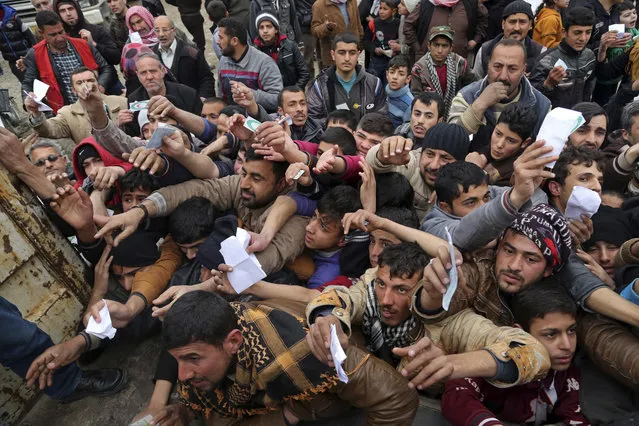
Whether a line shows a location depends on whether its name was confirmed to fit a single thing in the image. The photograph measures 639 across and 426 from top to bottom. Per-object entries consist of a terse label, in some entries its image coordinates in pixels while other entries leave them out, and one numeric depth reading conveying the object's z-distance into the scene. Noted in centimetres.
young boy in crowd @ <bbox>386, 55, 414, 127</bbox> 482
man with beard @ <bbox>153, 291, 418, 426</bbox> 193
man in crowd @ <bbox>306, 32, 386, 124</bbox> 496
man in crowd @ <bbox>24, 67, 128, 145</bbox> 443
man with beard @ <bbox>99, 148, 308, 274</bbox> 290
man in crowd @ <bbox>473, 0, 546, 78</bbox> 485
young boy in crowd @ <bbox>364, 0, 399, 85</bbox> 645
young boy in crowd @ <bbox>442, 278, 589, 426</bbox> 217
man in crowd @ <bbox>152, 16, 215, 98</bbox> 573
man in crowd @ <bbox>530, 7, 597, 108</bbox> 454
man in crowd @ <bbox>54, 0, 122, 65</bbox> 644
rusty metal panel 264
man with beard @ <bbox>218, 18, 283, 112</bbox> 516
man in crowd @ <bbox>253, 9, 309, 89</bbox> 575
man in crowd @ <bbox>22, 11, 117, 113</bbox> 540
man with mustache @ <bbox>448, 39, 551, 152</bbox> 385
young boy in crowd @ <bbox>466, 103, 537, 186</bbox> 329
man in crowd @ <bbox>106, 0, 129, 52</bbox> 687
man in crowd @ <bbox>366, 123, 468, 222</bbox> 301
